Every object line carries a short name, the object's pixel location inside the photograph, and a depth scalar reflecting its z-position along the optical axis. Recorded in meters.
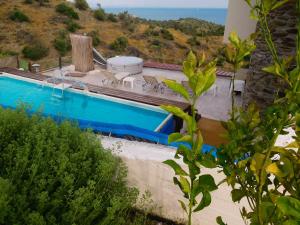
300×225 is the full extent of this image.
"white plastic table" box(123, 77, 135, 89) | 9.88
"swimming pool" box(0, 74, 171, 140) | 6.64
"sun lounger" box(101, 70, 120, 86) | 9.99
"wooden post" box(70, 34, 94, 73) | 10.98
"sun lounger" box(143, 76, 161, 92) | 9.54
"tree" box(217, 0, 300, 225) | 0.92
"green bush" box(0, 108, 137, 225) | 2.47
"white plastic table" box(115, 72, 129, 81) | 10.05
